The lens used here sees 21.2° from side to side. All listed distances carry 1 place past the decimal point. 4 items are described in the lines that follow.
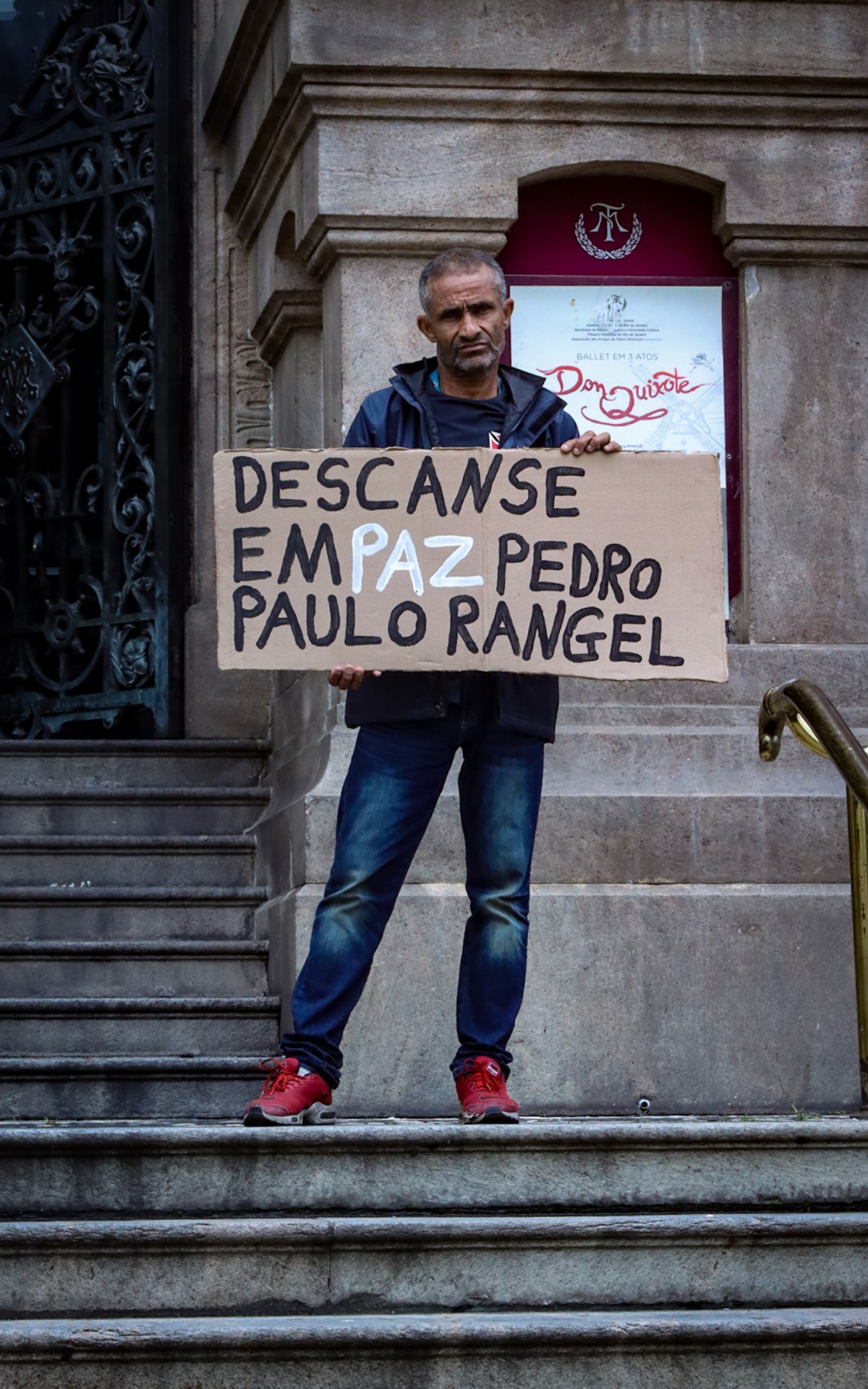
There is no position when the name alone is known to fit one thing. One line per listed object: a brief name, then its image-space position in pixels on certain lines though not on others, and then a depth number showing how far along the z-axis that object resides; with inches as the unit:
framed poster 315.9
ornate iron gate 373.7
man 217.6
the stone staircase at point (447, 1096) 177.6
